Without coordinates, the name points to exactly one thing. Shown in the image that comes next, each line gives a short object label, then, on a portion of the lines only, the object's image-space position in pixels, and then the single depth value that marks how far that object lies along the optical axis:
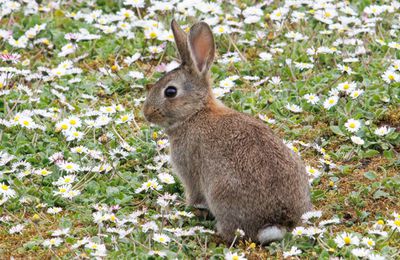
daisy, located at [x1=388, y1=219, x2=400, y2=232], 12.80
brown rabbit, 12.71
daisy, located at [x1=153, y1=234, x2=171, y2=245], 12.49
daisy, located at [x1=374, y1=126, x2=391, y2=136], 15.77
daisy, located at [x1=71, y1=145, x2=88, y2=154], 15.34
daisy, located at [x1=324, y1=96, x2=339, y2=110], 16.72
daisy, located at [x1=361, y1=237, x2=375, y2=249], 12.34
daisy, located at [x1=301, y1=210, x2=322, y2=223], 12.61
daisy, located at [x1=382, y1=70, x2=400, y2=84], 16.95
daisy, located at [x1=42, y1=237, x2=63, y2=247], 12.46
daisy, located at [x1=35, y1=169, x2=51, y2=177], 14.59
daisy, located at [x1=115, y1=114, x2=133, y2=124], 16.54
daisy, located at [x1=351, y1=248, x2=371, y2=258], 11.91
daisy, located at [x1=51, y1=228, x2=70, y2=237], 12.45
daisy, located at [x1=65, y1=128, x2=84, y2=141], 15.79
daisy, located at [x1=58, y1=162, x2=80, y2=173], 14.80
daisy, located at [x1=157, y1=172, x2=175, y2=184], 14.78
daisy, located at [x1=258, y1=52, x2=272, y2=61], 18.84
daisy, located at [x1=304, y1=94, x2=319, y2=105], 17.08
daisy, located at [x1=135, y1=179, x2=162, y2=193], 14.40
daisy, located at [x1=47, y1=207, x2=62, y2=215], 13.66
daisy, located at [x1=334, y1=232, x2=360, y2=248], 12.30
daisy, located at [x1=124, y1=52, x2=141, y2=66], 18.73
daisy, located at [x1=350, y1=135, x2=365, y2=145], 15.56
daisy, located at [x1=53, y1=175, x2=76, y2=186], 14.48
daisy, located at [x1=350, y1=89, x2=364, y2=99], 16.67
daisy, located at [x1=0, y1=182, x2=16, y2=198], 13.92
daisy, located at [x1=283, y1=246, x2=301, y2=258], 12.16
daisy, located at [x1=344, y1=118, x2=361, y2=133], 15.87
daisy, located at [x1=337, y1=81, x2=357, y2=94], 16.91
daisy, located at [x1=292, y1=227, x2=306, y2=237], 12.49
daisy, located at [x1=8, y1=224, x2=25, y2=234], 13.11
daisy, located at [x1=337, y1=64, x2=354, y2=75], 17.34
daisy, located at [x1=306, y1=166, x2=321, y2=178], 14.84
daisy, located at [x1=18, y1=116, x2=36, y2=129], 15.95
